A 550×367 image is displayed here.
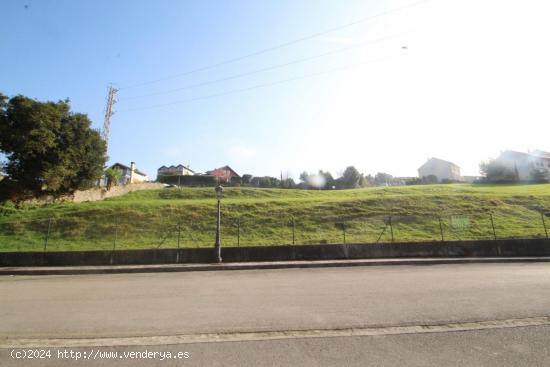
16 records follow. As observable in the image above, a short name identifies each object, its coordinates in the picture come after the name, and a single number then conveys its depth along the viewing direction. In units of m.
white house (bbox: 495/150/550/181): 65.56
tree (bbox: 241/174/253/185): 71.14
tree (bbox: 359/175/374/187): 73.00
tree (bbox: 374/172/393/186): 104.75
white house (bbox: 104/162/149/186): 69.70
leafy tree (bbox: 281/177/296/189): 68.28
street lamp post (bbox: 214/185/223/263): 15.79
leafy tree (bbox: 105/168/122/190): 44.34
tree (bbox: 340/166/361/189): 70.69
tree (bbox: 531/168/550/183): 59.19
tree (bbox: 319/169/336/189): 70.44
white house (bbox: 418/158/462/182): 88.00
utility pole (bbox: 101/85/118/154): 59.72
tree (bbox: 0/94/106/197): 28.81
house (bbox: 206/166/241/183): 73.34
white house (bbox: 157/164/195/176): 95.89
